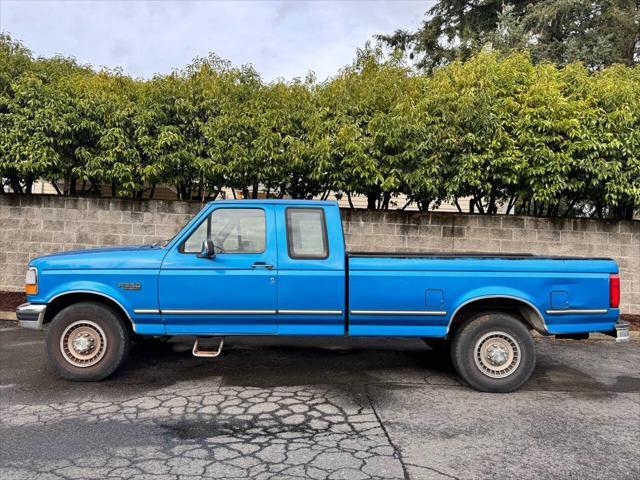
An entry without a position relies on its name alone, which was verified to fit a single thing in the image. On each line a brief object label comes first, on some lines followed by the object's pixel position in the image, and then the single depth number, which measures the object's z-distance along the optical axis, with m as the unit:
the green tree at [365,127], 8.60
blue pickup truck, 4.99
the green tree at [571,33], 15.00
